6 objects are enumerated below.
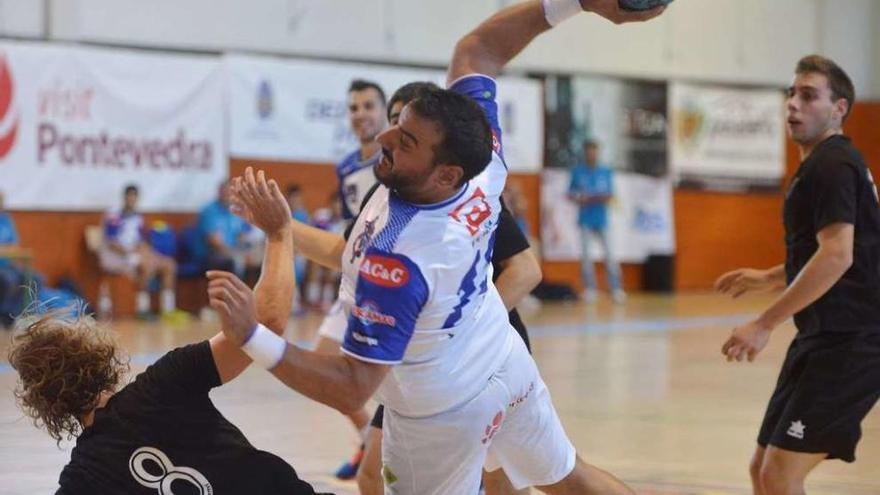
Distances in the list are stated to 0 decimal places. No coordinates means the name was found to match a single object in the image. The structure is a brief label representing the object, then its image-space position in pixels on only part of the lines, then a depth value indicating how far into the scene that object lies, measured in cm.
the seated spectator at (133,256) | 1670
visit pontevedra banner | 1658
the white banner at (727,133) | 2419
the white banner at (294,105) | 1848
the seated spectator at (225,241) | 1727
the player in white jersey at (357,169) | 697
